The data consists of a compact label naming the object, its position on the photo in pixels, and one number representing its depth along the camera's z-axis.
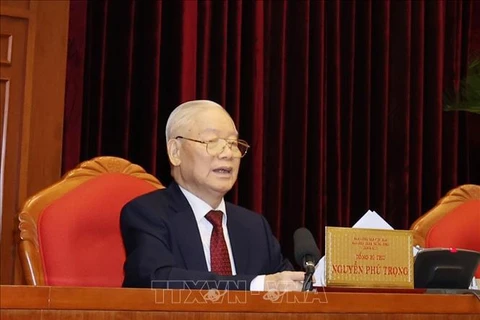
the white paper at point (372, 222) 2.27
